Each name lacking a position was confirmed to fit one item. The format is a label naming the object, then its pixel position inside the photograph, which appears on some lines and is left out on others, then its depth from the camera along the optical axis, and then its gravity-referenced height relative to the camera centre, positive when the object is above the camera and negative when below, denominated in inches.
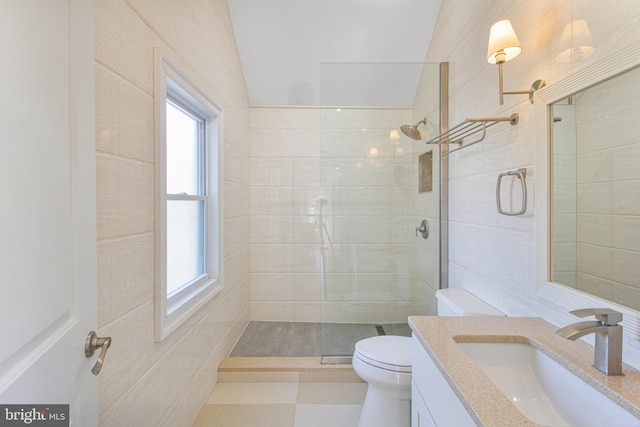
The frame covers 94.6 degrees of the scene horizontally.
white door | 20.0 +0.6
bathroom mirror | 33.0 +3.3
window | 51.3 +3.0
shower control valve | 93.0 -5.6
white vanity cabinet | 31.3 -23.0
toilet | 59.3 -33.4
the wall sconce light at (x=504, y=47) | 47.6 +27.0
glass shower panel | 97.5 +1.8
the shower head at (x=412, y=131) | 95.9 +26.6
